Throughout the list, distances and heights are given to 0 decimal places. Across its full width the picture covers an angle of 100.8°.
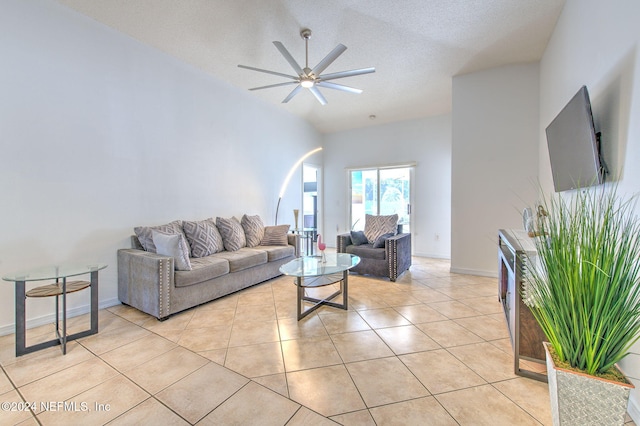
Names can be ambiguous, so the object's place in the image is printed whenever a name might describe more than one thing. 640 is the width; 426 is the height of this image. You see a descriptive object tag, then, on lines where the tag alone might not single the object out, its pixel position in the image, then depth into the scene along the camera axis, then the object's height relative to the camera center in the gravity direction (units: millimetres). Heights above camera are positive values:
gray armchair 3828 -640
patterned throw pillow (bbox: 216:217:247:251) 3877 -318
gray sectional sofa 2587 -660
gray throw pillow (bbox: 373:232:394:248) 4129 -456
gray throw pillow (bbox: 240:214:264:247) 4227 -273
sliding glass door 5969 +475
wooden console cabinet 1774 -800
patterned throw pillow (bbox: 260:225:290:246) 4328 -389
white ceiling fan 2590 +1523
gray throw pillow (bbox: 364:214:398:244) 4414 -226
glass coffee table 2652 -605
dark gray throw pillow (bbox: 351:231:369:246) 4352 -422
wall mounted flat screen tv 1736 +504
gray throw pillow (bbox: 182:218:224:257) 3414 -335
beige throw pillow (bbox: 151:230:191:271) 2723 -378
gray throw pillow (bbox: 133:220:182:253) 2982 -250
